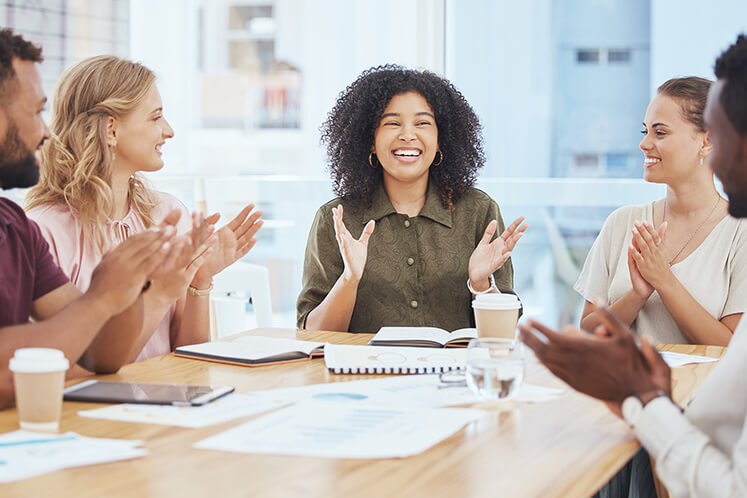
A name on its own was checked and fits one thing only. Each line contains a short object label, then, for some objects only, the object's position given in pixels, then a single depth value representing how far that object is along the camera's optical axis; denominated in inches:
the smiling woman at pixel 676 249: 139.7
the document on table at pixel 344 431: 102.4
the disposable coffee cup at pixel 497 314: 123.4
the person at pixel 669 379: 100.8
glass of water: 111.3
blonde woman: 139.5
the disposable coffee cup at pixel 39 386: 103.9
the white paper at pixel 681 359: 124.9
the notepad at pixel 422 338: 129.6
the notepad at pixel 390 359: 120.1
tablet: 110.8
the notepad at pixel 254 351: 123.8
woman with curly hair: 146.8
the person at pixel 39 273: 112.4
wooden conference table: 97.8
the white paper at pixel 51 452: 99.1
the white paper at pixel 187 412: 107.3
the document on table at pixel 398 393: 111.9
